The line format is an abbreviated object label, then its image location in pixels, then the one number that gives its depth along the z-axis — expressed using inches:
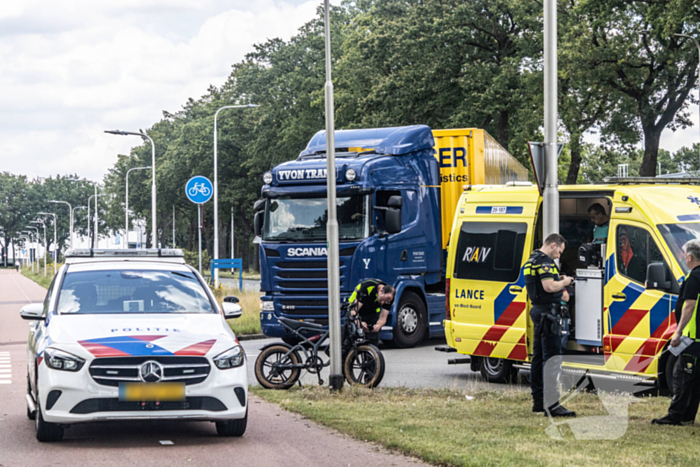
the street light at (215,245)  1191.3
